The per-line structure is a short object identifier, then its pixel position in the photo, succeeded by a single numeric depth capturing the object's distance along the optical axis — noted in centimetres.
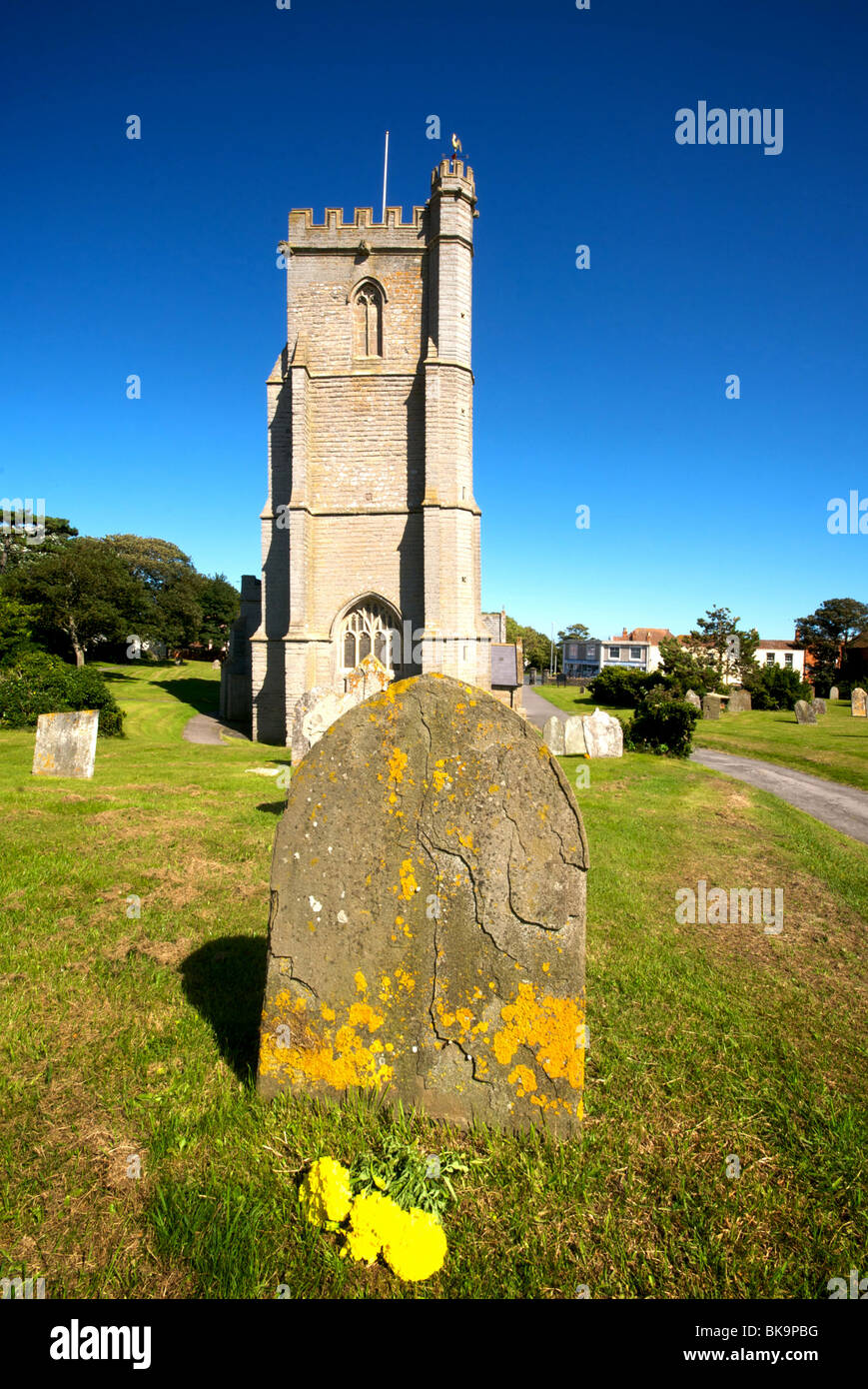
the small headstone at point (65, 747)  1065
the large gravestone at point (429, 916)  292
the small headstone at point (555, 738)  1547
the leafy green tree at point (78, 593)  3750
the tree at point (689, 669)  3234
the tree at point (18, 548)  4806
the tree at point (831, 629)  5950
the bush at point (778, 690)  3192
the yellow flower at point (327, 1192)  235
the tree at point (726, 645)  3862
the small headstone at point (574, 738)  1548
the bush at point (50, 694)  1725
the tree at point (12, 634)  2348
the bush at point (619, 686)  3309
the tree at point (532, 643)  8456
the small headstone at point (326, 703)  1090
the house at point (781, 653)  7300
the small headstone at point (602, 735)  1546
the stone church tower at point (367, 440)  1844
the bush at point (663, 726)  1595
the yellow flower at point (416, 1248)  218
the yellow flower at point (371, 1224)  224
